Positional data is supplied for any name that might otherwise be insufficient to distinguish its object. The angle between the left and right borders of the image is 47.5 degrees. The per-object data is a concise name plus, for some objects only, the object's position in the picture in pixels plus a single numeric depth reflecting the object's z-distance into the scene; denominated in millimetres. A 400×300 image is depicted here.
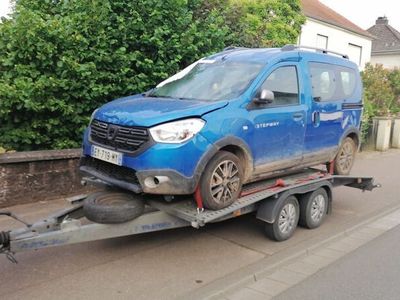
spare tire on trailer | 4320
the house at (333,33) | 23656
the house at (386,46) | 39656
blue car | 4461
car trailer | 3923
